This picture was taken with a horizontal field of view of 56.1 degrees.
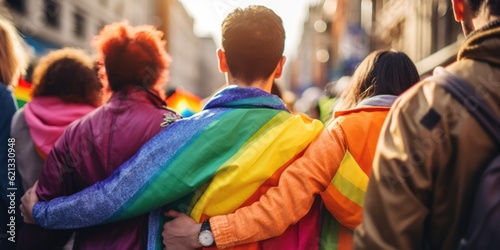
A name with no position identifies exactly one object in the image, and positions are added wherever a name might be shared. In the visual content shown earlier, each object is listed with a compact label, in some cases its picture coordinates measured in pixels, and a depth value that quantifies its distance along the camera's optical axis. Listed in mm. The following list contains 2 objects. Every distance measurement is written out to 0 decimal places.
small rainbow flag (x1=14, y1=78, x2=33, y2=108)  3897
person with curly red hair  2330
